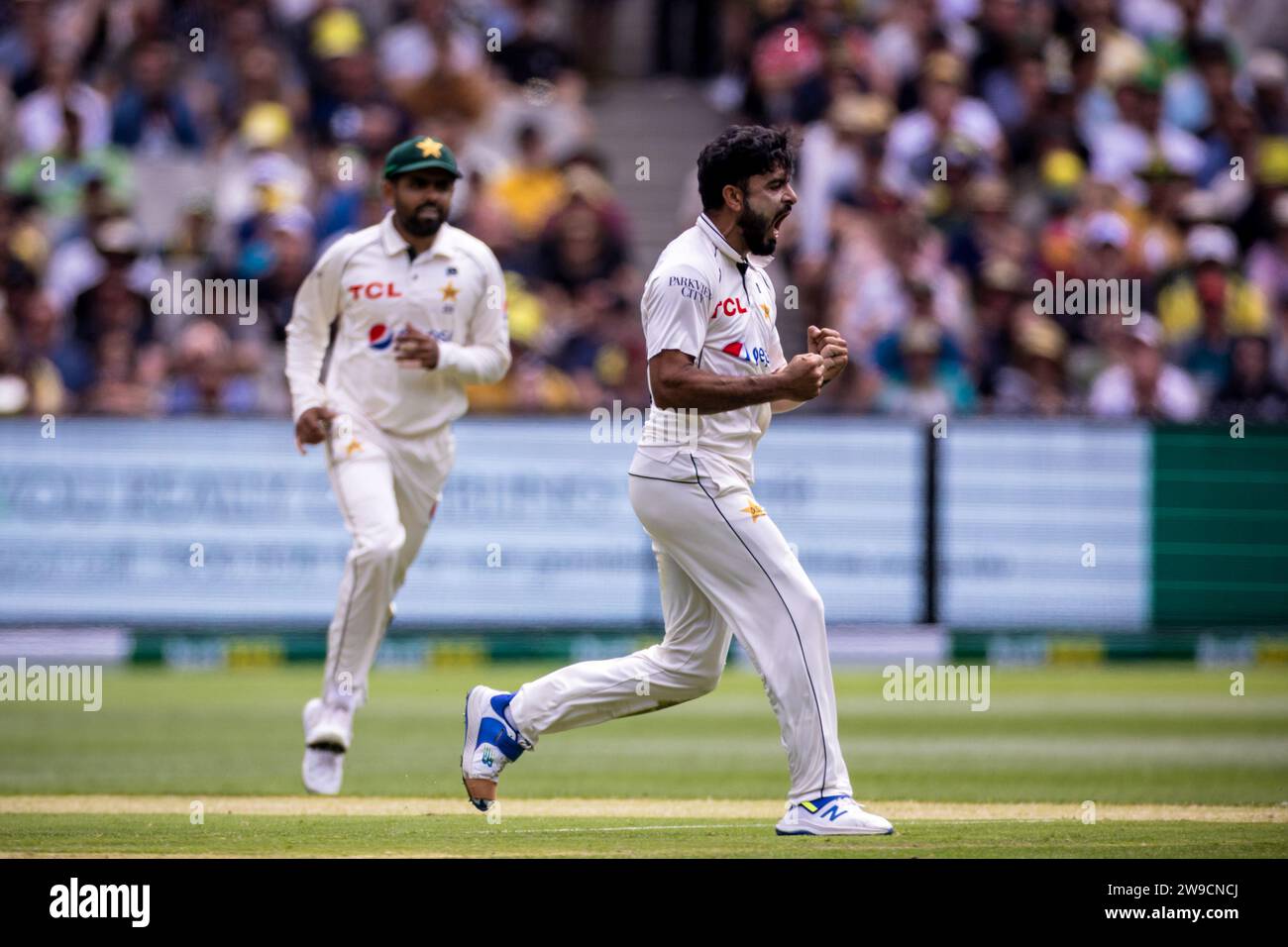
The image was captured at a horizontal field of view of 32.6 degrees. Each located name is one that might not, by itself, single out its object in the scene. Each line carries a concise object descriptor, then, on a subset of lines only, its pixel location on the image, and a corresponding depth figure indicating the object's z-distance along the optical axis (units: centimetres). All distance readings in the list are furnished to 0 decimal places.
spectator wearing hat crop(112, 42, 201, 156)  1989
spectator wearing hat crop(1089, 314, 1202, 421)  1719
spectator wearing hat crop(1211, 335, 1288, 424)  1720
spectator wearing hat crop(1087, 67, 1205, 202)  1983
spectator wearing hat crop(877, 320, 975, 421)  1712
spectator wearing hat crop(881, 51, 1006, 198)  1908
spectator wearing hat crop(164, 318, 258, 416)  1692
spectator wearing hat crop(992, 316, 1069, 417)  1738
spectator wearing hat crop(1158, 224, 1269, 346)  1798
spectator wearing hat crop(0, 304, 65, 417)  1706
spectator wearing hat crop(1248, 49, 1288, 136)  2050
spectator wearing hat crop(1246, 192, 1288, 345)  1886
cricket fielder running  1012
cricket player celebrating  788
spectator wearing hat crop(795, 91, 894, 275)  1883
